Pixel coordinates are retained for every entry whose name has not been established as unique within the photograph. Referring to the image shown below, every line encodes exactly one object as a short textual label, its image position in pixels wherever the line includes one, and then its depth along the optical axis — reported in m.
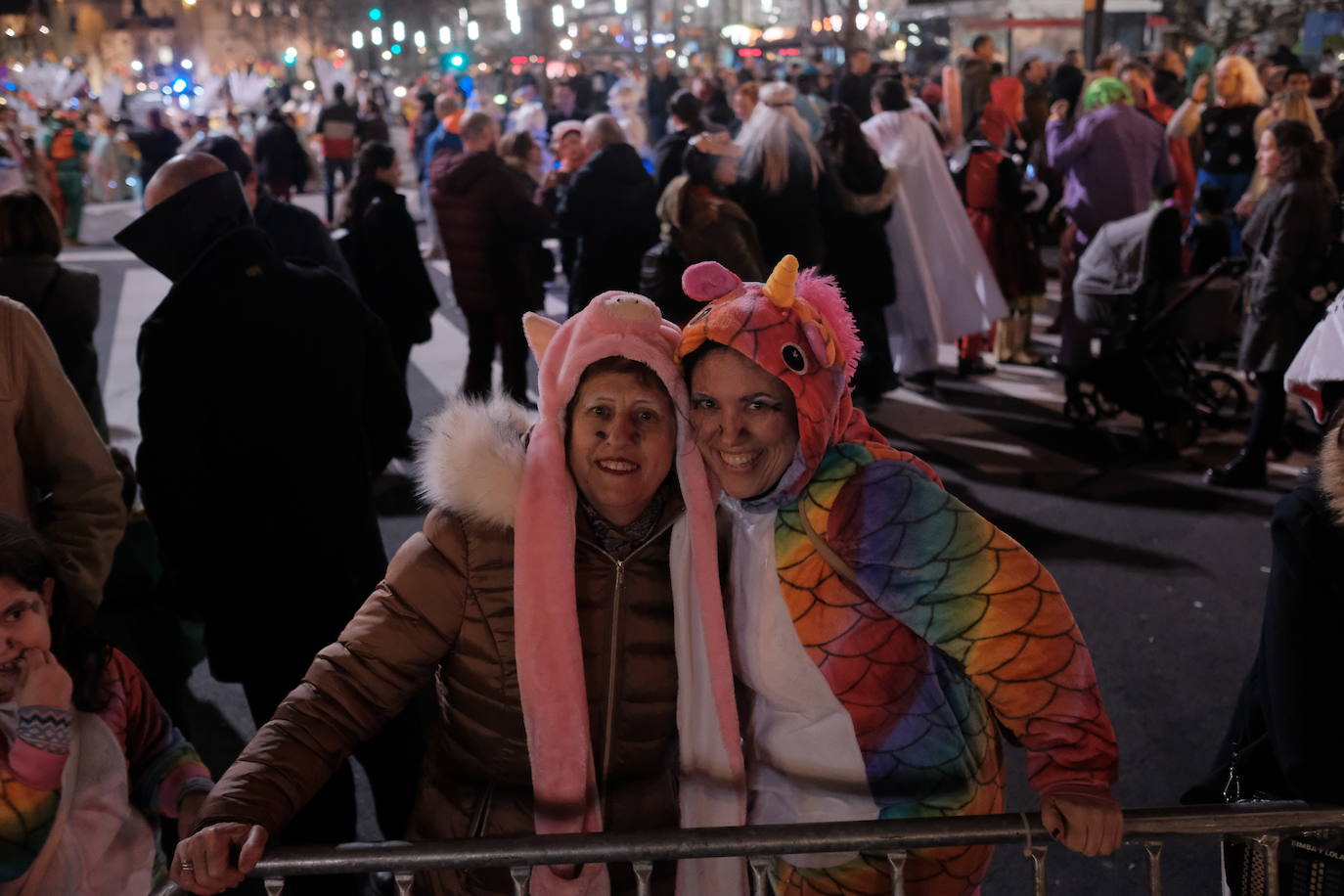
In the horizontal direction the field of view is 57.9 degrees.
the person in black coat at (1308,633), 2.12
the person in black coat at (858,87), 14.30
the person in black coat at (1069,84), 15.35
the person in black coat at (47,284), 4.32
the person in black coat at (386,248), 6.80
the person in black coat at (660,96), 21.20
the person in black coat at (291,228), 5.14
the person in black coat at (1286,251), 6.11
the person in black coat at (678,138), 7.92
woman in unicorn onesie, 2.02
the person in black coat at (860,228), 7.65
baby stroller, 6.96
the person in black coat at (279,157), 14.74
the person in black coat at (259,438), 3.15
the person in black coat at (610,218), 7.65
